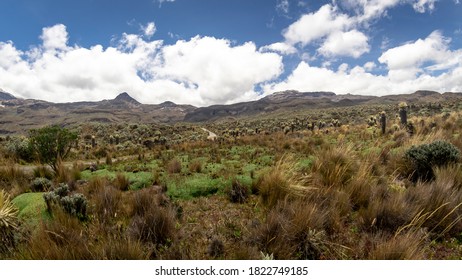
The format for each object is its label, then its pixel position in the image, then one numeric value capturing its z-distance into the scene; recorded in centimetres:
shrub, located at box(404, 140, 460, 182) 727
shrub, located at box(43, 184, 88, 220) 545
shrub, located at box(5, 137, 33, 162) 1652
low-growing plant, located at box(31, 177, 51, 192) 788
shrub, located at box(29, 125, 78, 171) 1252
